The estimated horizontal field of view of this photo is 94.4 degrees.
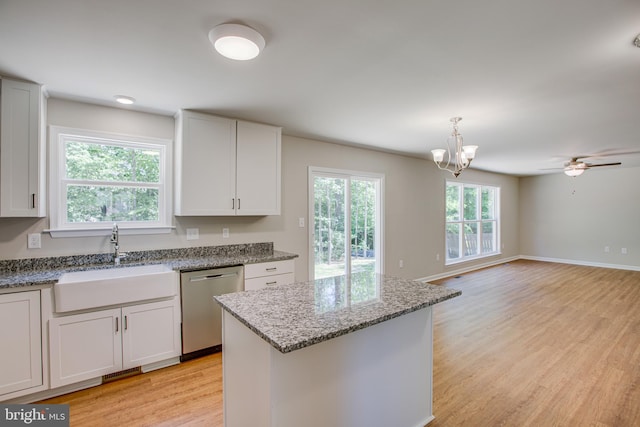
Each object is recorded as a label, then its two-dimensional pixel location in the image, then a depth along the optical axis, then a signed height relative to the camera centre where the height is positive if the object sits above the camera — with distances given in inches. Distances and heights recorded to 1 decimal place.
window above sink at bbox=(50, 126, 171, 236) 103.0 +11.7
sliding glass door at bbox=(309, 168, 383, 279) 162.9 -5.7
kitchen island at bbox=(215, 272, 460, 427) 49.0 -27.7
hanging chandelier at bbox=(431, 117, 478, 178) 121.6 +24.4
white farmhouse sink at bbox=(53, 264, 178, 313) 84.5 -22.8
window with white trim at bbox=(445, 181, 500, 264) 246.9 -8.3
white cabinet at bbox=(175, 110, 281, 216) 113.7 +18.6
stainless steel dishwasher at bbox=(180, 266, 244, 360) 105.0 -34.2
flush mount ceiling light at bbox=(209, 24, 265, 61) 62.6 +37.6
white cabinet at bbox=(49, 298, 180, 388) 85.1 -39.8
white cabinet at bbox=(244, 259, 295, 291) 116.8 -25.6
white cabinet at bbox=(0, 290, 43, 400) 78.5 -35.2
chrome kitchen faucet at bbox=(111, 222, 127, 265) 105.4 -11.9
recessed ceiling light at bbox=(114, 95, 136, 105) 100.5 +38.8
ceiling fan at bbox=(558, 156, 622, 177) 202.3 +31.1
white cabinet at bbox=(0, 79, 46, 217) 86.6 +19.0
